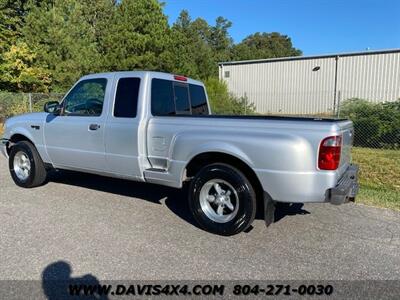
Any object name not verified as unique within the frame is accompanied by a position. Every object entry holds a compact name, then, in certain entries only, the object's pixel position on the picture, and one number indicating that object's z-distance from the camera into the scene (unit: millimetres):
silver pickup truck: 4035
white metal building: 24281
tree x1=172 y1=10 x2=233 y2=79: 20062
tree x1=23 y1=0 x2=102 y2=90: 21750
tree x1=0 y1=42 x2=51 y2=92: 20328
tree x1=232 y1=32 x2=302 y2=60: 80612
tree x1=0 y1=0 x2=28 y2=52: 21683
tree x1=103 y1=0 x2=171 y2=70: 19125
